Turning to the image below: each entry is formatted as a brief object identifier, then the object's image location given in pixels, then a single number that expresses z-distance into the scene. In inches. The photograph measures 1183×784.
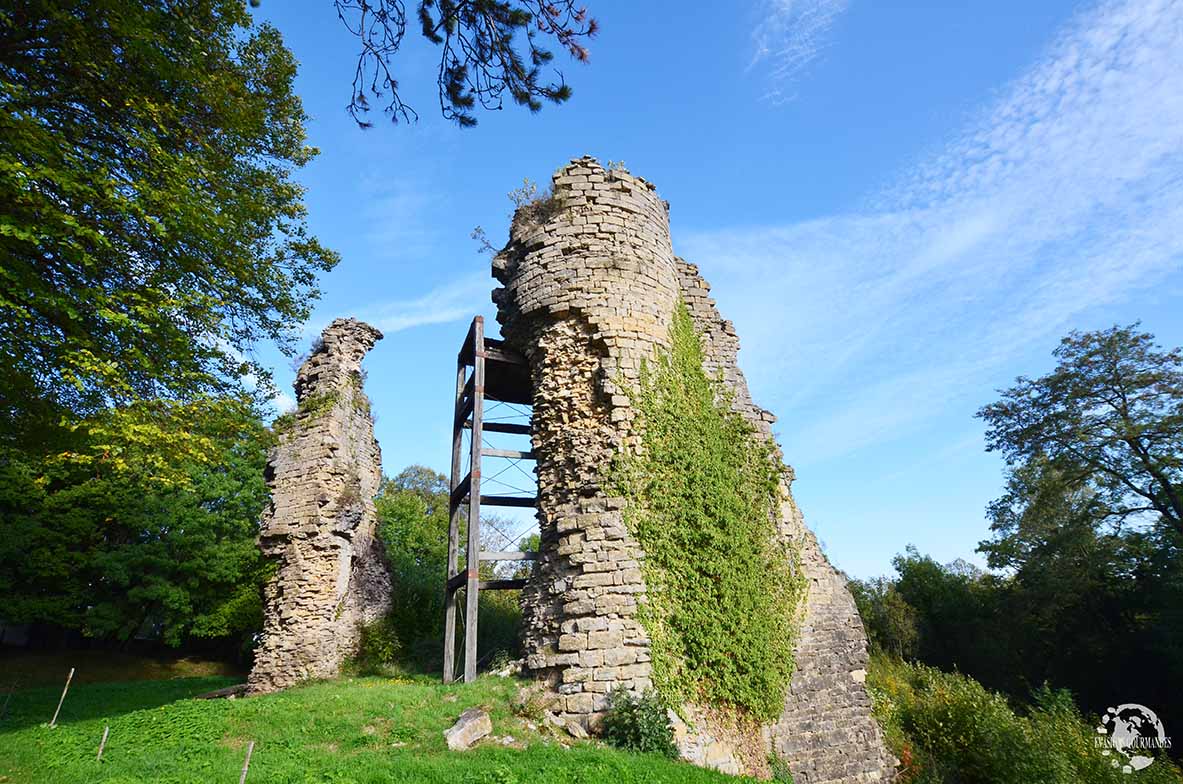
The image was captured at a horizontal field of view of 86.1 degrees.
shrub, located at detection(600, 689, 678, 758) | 293.3
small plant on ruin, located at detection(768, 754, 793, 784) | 350.3
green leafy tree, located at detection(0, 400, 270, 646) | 862.5
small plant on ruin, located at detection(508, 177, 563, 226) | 440.8
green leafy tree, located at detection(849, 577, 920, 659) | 1004.6
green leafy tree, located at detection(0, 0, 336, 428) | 282.0
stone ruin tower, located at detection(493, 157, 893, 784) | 327.3
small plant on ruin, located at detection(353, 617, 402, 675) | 550.0
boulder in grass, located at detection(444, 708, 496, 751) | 281.3
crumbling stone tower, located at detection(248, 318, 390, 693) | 526.6
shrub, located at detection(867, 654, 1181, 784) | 474.3
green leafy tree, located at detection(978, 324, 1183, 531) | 802.8
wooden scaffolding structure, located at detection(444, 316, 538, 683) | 416.5
